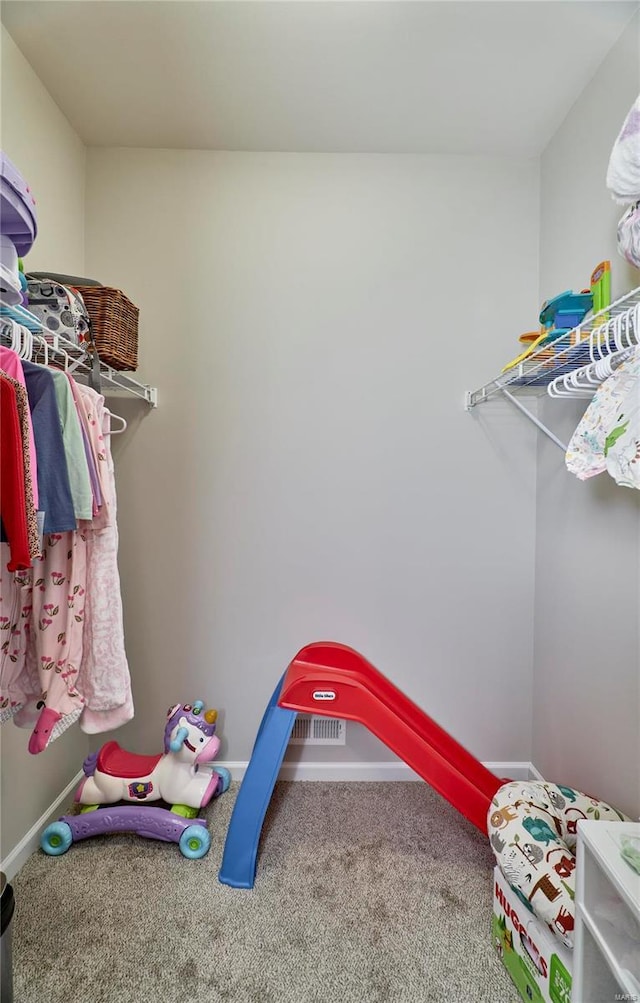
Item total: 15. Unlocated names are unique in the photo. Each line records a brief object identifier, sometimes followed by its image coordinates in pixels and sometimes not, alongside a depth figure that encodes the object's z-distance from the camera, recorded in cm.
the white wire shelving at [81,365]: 137
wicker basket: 165
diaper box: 111
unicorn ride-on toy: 175
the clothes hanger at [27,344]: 129
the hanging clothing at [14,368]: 116
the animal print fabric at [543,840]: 114
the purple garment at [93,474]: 143
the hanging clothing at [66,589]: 128
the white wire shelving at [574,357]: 129
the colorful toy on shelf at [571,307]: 144
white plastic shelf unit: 94
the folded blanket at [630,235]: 118
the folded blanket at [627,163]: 115
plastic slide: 158
